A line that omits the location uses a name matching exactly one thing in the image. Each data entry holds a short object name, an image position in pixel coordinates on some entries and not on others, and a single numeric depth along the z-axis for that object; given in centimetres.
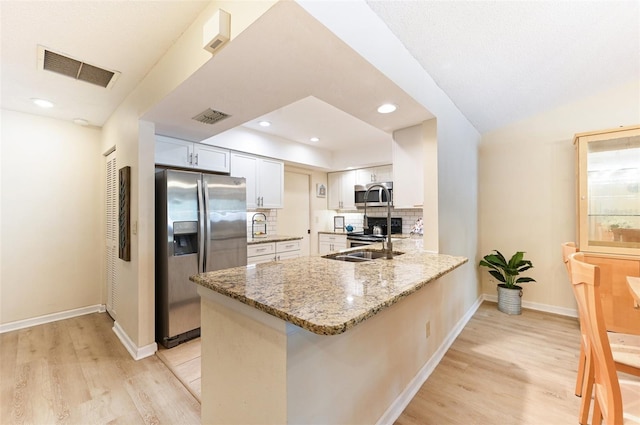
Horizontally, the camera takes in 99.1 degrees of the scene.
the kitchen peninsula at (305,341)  105
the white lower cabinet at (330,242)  496
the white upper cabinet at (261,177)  377
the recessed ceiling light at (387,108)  212
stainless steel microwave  458
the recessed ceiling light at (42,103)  271
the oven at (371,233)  446
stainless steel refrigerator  260
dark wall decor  263
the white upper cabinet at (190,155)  291
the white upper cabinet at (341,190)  525
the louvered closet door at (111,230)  309
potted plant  333
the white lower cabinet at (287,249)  386
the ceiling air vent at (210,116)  229
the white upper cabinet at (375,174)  475
